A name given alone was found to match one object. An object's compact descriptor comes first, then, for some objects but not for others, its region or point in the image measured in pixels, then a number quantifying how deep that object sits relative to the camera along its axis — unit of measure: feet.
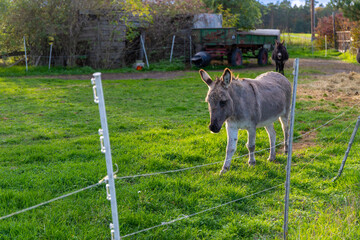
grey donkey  17.76
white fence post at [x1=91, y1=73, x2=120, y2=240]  8.25
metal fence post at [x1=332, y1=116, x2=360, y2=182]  16.12
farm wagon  73.77
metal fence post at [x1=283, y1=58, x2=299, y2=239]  11.79
